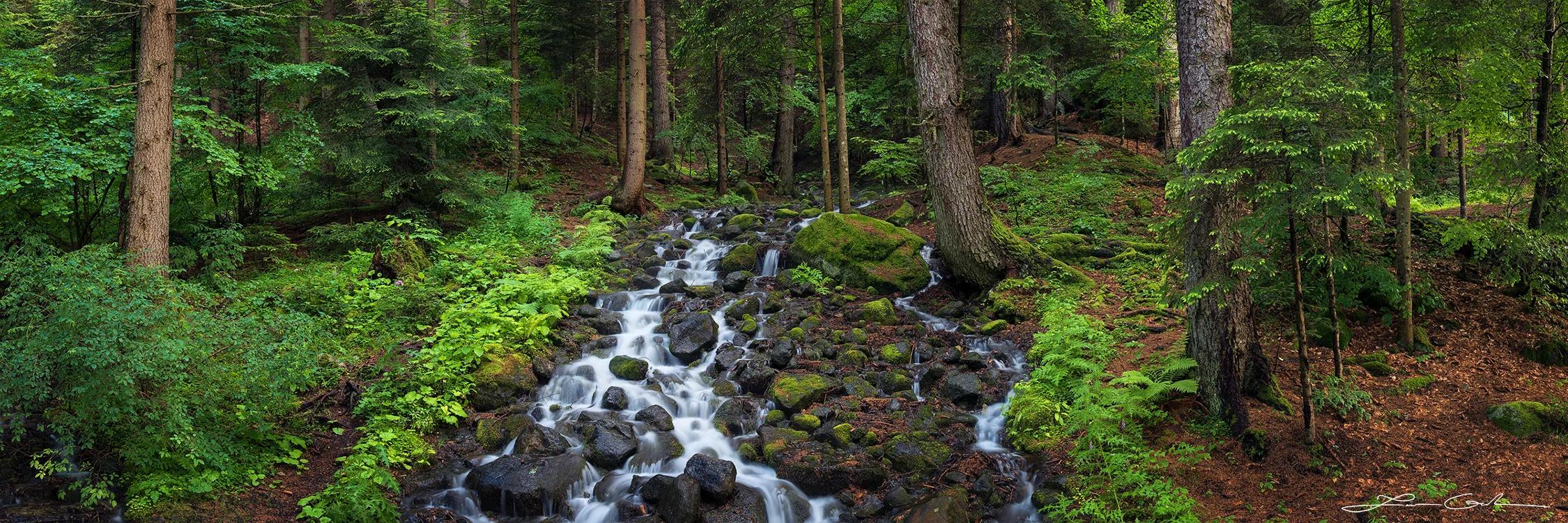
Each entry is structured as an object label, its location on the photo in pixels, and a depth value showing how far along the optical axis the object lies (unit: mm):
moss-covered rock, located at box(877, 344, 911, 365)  9234
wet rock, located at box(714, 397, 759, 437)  8297
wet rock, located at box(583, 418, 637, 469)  7609
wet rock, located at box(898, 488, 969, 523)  6172
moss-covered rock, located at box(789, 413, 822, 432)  7953
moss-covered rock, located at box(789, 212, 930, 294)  11719
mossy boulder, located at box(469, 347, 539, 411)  8312
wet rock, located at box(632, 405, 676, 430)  8344
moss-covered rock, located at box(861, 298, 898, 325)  10453
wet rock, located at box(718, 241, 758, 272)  12836
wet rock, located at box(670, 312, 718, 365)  9828
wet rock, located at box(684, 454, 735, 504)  6922
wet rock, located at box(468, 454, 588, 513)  6855
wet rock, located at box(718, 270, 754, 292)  12016
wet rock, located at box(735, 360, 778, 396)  8969
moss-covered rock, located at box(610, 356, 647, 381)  9336
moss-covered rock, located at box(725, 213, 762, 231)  15749
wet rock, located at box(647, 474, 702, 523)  6633
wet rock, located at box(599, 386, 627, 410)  8734
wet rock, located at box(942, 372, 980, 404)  8320
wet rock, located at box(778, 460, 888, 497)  7082
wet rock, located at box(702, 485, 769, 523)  6738
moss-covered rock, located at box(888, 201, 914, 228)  15102
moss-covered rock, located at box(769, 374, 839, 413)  8344
